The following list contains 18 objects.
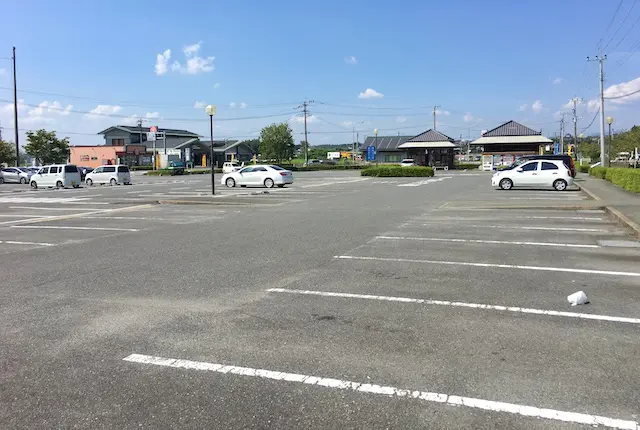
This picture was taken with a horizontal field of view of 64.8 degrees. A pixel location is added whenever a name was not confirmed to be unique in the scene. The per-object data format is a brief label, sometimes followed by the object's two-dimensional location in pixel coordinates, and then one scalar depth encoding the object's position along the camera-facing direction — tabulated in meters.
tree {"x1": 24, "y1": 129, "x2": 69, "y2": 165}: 66.50
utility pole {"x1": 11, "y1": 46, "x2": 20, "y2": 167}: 49.45
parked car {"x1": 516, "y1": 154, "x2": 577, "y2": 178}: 29.15
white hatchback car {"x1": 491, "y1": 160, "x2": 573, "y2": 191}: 24.34
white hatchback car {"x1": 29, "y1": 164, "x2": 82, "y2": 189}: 36.03
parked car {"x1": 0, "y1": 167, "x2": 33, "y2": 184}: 46.47
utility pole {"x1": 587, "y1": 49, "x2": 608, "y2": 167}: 38.82
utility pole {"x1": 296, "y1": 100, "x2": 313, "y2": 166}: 83.21
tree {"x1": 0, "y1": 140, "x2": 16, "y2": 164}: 62.25
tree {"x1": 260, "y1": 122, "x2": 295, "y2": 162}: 88.56
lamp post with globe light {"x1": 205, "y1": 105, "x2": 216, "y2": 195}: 23.64
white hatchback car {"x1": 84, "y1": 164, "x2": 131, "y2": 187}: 40.03
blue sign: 60.33
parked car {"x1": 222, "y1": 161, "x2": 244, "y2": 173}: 58.69
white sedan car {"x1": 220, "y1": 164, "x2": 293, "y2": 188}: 30.34
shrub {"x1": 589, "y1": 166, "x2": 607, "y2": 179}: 31.78
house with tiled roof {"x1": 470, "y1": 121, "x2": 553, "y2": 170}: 60.25
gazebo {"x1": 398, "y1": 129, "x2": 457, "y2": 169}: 67.31
